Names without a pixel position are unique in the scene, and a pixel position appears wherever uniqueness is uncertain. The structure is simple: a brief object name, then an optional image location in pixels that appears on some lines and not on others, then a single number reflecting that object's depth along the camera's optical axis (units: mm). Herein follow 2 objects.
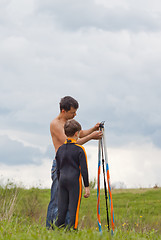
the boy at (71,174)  10734
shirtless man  11648
